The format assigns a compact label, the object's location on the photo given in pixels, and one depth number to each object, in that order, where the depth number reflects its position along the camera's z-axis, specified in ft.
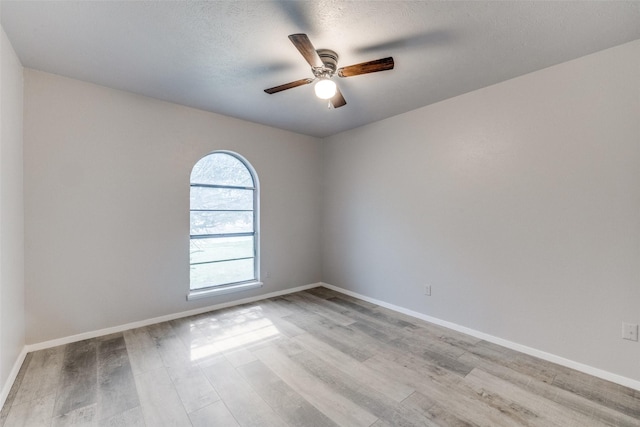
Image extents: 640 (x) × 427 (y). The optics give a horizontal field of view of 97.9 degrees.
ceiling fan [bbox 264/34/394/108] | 6.03
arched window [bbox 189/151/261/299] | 12.16
